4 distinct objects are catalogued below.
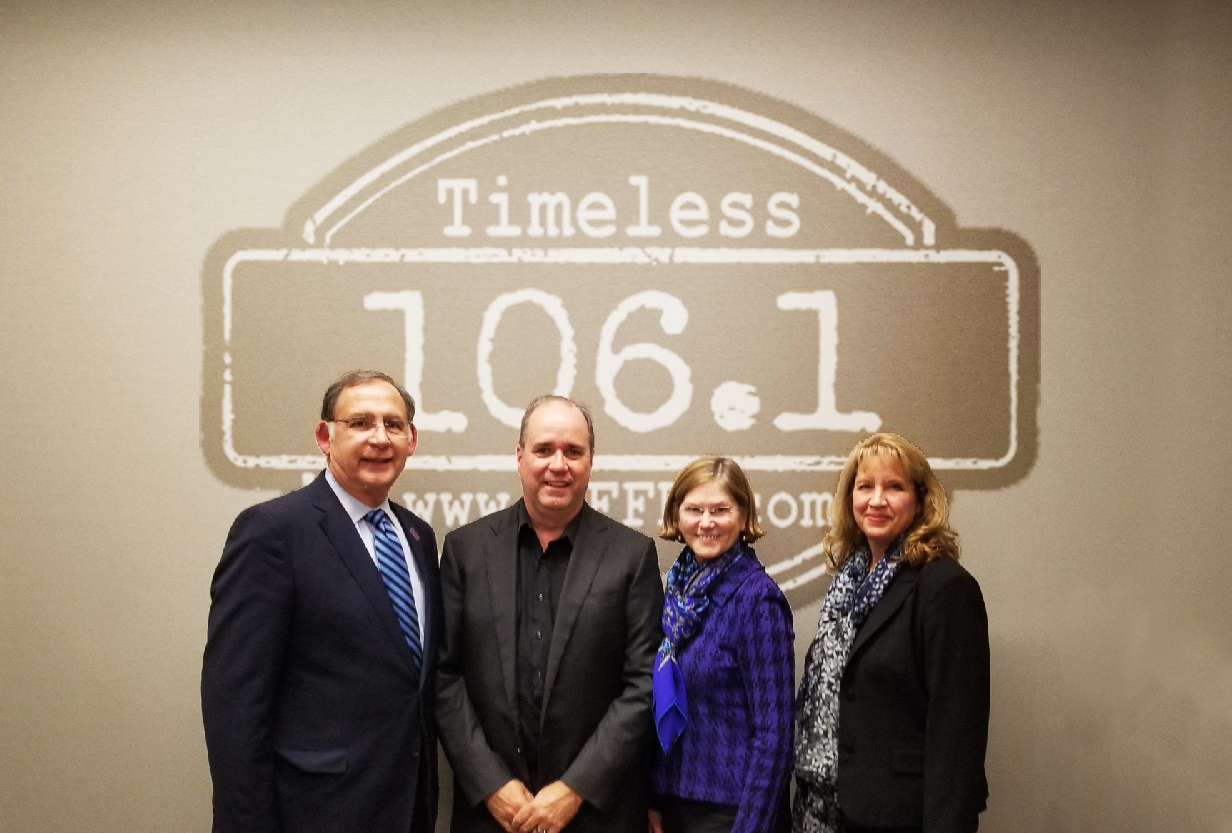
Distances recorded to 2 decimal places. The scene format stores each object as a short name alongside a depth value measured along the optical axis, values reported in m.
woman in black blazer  2.35
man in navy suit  2.36
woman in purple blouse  2.53
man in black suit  2.53
